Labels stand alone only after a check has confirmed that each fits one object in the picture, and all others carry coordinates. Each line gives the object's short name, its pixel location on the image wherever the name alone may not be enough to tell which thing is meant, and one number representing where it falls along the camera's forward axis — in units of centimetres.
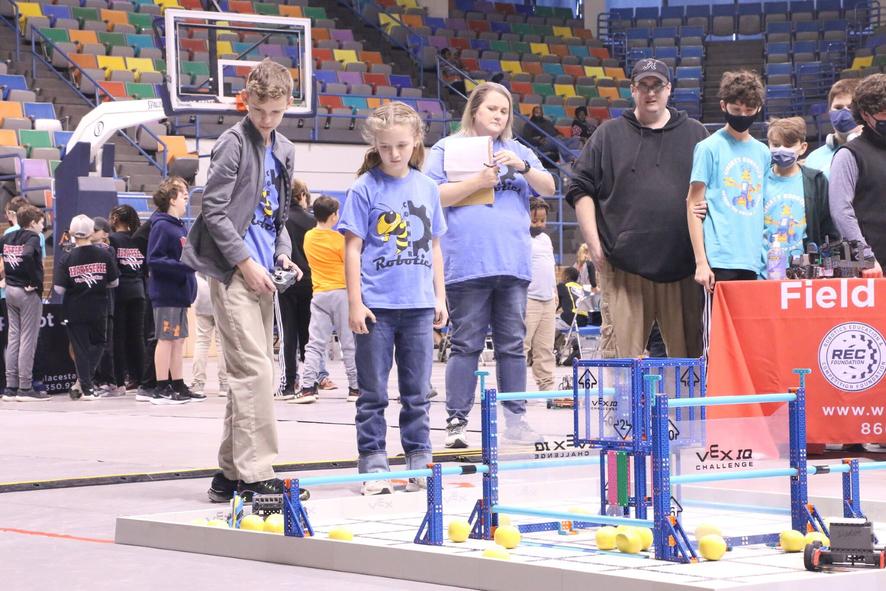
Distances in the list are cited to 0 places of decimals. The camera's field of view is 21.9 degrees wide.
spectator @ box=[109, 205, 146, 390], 1872
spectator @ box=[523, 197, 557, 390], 1637
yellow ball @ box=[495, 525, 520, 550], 674
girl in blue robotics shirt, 882
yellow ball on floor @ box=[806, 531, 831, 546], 637
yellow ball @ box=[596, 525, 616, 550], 664
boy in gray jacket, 851
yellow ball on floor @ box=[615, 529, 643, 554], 651
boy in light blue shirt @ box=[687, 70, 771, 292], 1014
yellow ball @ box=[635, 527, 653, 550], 658
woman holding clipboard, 1055
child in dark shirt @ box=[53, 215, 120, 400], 1786
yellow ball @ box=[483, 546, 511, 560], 624
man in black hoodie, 1018
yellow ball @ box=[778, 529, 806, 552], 658
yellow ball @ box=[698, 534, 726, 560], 622
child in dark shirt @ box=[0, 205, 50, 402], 1824
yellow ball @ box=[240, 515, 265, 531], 721
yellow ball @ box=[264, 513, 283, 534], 707
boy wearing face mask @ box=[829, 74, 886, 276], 1088
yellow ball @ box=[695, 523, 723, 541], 664
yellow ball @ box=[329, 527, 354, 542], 684
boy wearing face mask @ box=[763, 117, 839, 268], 1122
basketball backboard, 2637
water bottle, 1057
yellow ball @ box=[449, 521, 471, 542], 689
